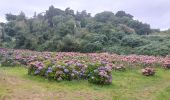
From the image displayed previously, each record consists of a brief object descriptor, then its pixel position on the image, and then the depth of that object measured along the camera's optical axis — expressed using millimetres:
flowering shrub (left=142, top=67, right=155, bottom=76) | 5413
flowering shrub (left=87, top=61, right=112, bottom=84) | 4381
